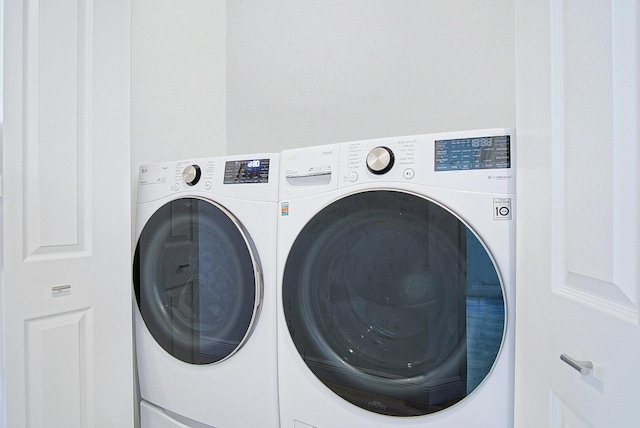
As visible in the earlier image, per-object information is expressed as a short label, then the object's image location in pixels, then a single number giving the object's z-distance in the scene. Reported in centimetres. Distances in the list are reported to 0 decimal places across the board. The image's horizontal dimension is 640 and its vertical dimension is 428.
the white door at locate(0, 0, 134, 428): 102
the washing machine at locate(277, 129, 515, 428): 75
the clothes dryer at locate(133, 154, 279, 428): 102
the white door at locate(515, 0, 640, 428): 44
